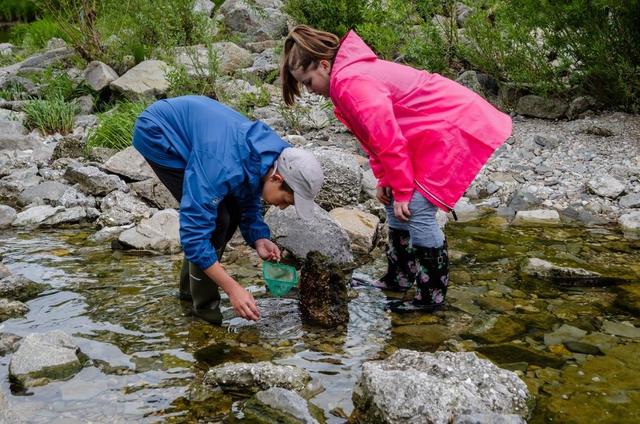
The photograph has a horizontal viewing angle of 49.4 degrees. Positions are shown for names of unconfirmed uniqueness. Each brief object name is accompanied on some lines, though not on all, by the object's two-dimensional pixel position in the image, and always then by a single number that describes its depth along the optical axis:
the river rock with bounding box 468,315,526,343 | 3.53
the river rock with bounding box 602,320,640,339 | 3.48
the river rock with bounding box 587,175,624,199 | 5.71
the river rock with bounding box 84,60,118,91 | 9.35
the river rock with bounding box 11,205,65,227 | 5.81
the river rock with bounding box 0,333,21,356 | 3.36
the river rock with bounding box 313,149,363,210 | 5.52
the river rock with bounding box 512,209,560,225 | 5.46
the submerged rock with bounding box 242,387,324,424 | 2.72
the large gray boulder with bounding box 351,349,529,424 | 2.59
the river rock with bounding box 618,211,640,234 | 5.19
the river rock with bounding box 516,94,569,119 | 7.20
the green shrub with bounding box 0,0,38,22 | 26.80
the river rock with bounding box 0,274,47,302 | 4.09
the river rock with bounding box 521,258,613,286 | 4.19
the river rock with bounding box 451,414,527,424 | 2.49
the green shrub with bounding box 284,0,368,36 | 9.03
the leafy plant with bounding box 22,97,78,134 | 8.55
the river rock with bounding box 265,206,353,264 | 4.54
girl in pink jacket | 3.42
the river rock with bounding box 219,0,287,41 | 11.99
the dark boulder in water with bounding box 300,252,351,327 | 3.67
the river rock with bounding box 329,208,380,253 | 4.86
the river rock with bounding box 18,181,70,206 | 6.23
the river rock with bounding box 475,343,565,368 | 3.23
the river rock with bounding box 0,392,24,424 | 2.56
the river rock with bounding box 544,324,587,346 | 3.45
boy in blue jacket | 3.08
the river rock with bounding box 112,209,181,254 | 5.09
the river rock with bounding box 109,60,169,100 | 8.80
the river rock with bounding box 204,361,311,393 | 2.95
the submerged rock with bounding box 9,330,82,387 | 3.06
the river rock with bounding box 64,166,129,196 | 6.33
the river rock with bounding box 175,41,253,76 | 7.96
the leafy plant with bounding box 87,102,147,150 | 7.51
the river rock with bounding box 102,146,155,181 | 6.52
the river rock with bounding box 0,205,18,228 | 5.76
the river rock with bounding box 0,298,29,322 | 3.83
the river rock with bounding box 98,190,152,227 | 5.72
